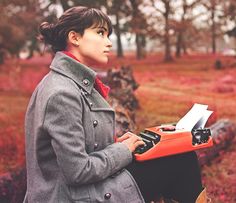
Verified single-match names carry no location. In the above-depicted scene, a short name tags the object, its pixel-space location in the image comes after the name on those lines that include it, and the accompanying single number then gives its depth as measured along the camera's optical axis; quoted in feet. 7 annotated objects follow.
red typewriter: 7.16
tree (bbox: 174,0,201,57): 70.31
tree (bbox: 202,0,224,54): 59.30
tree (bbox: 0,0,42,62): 49.32
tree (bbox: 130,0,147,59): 57.26
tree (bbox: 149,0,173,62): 68.13
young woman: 6.04
